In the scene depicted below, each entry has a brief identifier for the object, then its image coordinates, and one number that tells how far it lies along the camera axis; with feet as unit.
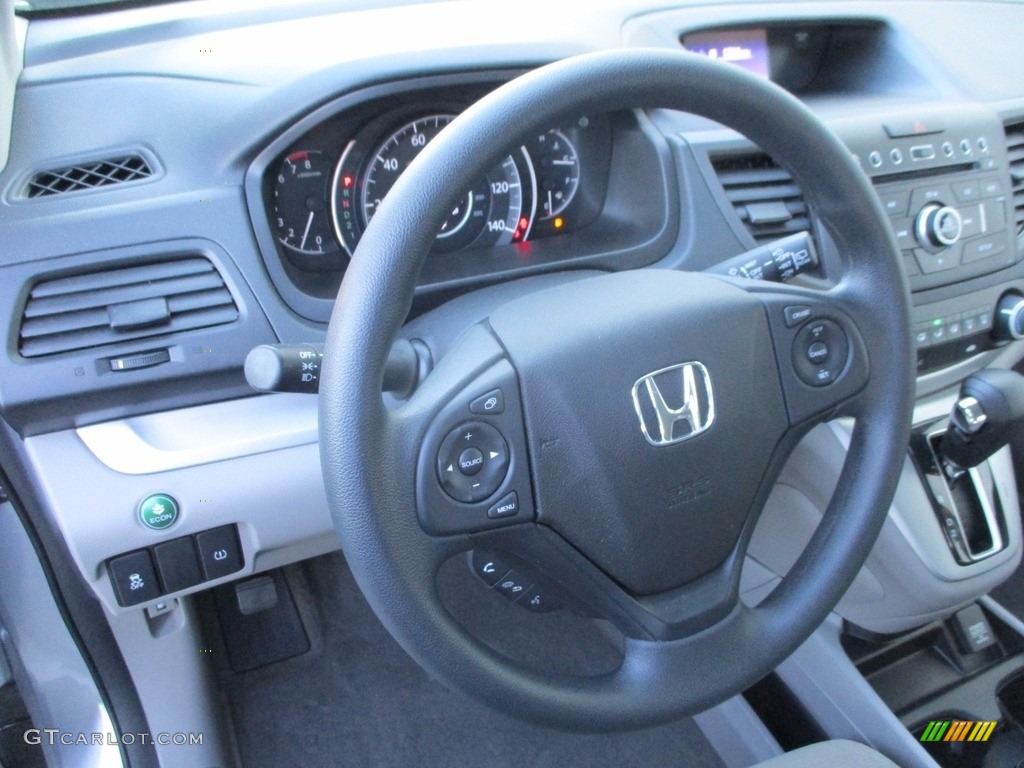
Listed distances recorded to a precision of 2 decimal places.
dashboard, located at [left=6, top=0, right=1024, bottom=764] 3.22
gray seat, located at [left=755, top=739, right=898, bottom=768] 3.44
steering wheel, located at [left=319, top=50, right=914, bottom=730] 2.36
